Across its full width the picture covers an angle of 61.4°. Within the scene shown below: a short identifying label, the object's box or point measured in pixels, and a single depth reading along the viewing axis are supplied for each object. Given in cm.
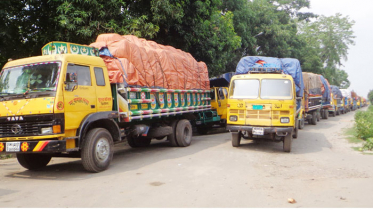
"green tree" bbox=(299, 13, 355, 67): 4628
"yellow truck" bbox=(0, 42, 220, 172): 570
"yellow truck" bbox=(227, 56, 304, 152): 860
